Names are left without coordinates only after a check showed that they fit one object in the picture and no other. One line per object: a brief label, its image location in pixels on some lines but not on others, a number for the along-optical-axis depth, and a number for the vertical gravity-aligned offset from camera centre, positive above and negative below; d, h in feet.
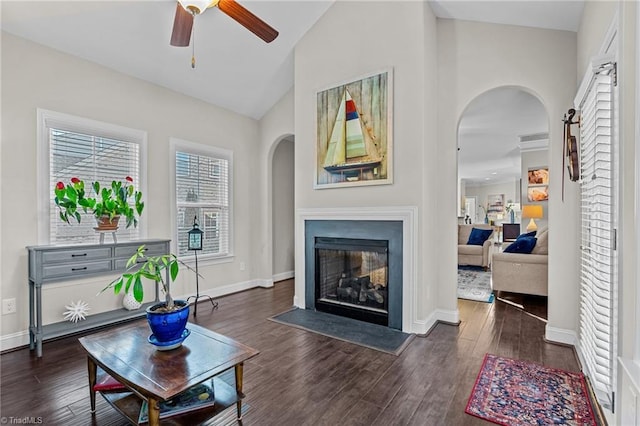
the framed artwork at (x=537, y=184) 21.81 +1.90
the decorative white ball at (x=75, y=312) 10.53 -3.37
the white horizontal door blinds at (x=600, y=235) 5.44 -0.45
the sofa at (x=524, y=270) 13.70 -2.62
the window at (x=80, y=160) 10.34 +1.85
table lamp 22.12 +0.03
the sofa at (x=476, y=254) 22.33 -3.02
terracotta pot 10.82 -0.41
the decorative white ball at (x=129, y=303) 11.62 -3.36
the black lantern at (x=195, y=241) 13.17 -1.25
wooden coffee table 4.97 -2.67
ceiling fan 6.75 +4.60
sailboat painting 11.42 +2.98
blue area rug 15.30 -4.08
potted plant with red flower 10.12 +0.35
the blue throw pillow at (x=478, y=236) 23.33 -1.84
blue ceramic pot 5.89 -2.10
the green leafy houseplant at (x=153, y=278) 5.44 -1.23
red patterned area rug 6.32 -4.07
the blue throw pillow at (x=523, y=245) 14.61 -1.58
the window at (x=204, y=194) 14.46 +0.82
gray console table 9.33 -1.87
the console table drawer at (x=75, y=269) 9.53 -1.82
